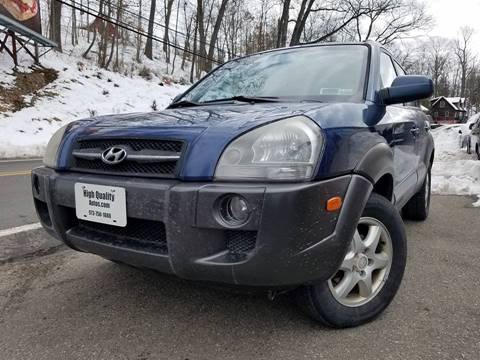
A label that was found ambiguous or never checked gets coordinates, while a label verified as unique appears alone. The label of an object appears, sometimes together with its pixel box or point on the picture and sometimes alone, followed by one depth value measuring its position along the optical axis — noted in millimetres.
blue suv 1784
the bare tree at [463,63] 74375
